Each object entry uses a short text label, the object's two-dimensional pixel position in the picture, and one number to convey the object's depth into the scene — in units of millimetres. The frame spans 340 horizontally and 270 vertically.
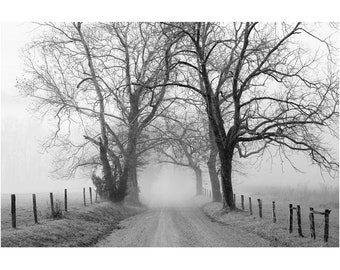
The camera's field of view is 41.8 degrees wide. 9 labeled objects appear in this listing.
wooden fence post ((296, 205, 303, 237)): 15617
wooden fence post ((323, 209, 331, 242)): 14019
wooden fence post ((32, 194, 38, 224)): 16592
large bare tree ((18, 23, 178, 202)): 31188
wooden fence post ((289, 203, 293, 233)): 16547
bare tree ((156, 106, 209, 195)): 31859
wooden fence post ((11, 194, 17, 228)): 14969
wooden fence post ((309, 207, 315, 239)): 14742
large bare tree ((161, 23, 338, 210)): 22438
